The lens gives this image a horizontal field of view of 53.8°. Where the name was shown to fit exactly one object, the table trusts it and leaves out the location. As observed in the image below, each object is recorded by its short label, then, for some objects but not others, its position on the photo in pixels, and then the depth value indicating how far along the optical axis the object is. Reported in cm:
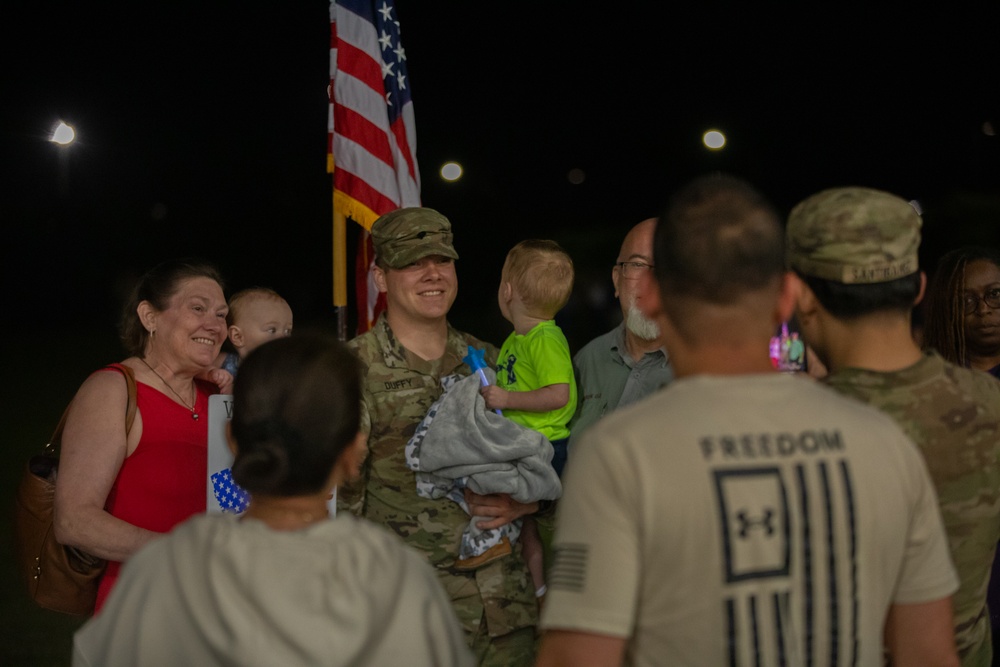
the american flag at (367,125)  629
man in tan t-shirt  180
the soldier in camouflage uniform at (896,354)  232
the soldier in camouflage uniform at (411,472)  362
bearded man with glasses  447
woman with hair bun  190
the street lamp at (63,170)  3164
